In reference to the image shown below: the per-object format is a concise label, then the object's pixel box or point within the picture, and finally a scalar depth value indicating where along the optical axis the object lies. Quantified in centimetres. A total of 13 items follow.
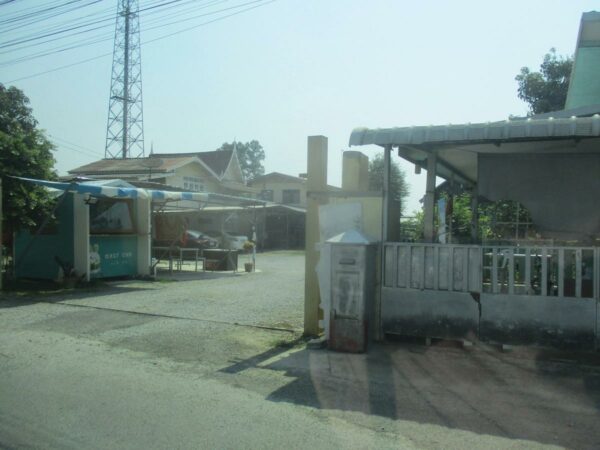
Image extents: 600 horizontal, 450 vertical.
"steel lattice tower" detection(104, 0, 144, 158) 3344
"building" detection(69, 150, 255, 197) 3272
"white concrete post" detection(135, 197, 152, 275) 1598
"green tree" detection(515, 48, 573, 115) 2392
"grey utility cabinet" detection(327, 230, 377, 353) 720
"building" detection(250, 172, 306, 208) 4747
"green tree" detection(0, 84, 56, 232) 1252
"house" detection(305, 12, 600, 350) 665
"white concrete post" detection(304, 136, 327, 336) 836
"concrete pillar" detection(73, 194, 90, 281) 1400
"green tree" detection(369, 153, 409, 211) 3441
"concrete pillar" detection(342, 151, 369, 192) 866
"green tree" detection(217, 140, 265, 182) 10369
